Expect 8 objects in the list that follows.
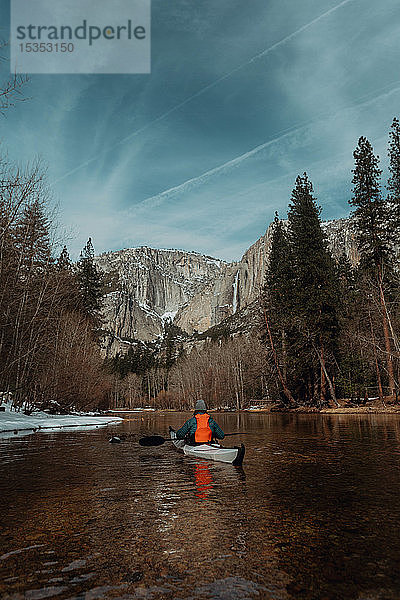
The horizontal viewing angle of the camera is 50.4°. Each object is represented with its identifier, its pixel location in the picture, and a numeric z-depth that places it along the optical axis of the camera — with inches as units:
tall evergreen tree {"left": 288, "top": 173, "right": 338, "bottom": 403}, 1280.8
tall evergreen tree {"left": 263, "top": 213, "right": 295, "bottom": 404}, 1451.8
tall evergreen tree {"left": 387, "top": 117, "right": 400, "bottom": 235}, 1153.9
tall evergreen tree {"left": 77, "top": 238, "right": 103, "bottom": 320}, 1804.9
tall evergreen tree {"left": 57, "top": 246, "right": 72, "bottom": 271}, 1027.1
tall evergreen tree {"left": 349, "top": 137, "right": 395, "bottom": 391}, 1158.3
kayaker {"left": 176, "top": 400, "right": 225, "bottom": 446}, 437.4
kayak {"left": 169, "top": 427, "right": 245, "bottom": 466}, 363.3
